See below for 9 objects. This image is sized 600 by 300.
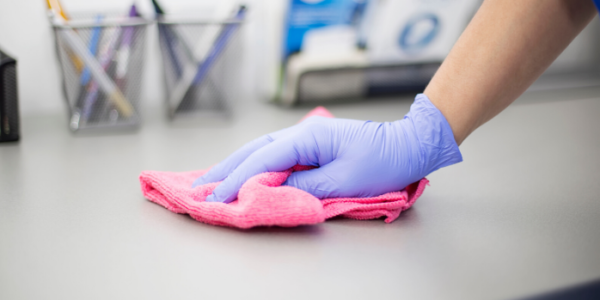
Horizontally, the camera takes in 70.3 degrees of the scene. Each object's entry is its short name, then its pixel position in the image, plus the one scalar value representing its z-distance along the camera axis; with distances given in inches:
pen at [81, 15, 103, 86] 41.4
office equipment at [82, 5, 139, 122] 42.3
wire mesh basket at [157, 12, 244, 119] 45.8
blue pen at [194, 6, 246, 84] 45.8
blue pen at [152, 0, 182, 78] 45.0
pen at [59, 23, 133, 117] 40.2
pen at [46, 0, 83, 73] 40.0
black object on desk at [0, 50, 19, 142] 36.6
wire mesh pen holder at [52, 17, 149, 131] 40.9
